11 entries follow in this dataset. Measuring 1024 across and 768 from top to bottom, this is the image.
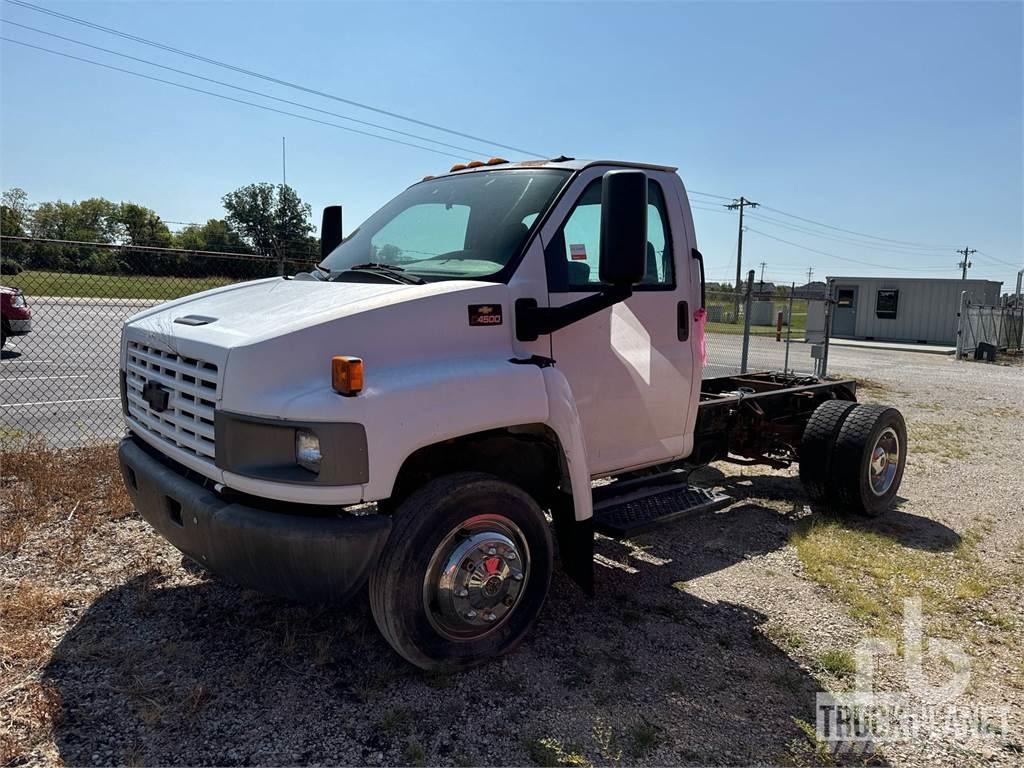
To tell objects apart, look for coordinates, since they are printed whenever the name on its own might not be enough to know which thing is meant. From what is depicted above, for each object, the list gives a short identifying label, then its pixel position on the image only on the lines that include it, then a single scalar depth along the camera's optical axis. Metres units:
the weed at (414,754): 2.61
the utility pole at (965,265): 74.19
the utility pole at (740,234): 48.59
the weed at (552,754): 2.63
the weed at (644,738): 2.72
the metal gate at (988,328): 22.95
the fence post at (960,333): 22.66
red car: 12.55
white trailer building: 29.52
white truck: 2.66
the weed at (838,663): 3.36
